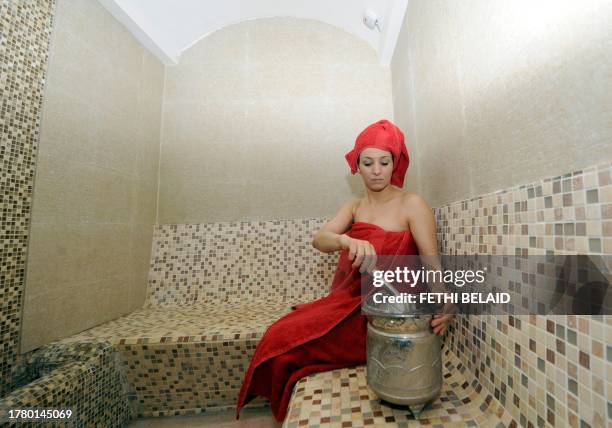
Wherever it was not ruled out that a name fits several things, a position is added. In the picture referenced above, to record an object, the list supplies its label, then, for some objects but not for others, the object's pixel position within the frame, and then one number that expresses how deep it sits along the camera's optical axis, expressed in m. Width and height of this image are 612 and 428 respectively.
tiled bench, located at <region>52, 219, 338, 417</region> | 1.33
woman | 1.02
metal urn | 0.68
